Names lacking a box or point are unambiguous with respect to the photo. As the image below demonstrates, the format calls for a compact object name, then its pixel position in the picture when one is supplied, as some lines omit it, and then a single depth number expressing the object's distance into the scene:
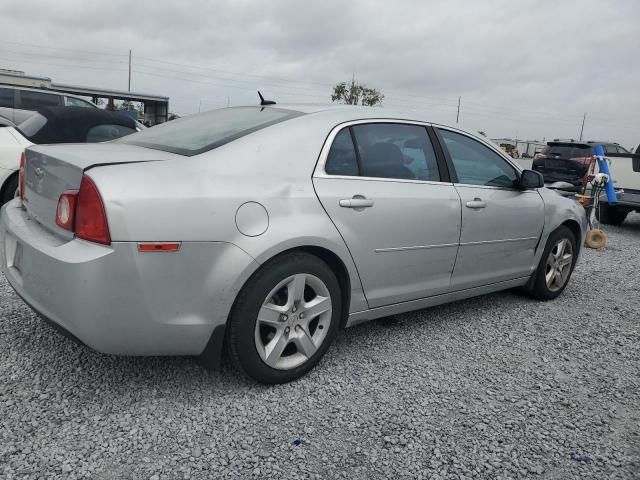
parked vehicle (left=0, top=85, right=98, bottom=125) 11.27
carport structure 22.69
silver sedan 2.23
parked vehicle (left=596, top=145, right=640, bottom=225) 9.14
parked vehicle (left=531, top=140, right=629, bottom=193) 11.80
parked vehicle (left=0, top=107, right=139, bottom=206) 5.55
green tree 38.34
